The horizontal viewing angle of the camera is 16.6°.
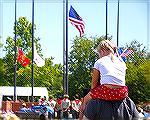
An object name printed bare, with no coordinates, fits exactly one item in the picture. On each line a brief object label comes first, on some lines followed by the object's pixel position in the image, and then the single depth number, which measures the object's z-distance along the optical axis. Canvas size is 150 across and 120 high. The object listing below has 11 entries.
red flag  35.45
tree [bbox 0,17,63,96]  54.53
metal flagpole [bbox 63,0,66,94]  36.48
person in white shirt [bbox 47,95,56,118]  25.67
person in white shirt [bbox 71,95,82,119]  26.05
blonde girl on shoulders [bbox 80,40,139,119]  4.40
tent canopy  45.59
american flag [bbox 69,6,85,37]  28.96
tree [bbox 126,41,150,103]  44.69
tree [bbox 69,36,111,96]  59.66
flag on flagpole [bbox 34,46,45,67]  32.23
